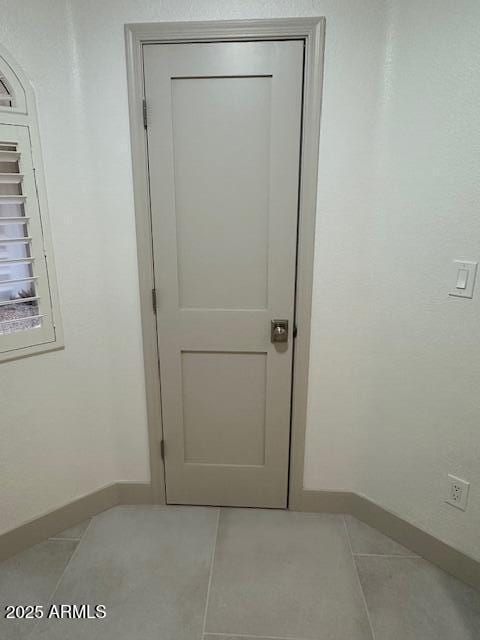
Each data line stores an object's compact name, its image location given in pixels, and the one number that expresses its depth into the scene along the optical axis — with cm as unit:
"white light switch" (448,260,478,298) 145
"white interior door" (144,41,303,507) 160
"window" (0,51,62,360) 148
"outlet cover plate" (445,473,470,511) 161
